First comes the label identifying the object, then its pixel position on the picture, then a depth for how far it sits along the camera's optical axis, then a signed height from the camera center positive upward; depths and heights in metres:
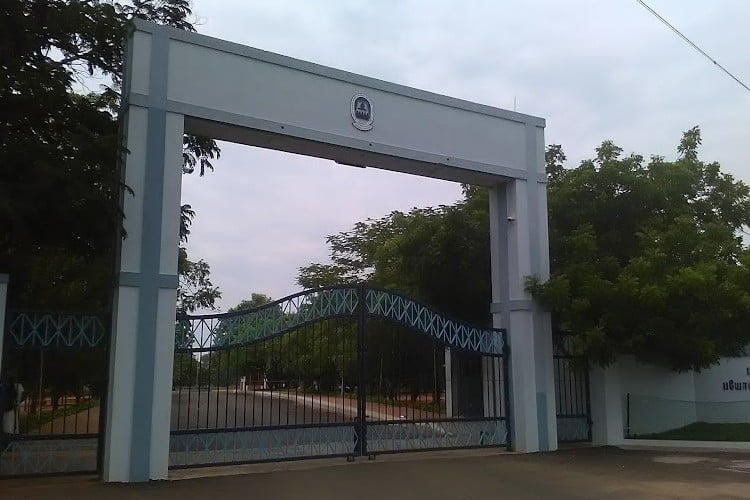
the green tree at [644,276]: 12.52 +1.64
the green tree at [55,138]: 8.77 +2.90
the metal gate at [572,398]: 13.83 -0.56
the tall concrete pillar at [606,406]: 13.83 -0.70
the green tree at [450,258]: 16.33 +2.51
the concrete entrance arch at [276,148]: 9.50 +3.54
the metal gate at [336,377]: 10.49 -0.15
